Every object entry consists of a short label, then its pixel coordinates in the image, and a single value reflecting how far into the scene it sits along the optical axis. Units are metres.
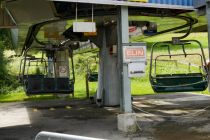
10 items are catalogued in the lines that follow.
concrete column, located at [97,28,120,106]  17.45
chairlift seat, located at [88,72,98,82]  23.50
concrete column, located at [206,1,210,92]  11.61
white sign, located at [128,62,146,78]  11.42
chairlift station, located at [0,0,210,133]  11.48
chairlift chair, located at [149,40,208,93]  12.38
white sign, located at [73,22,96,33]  10.92
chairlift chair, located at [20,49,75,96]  14.85
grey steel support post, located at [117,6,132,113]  11.46
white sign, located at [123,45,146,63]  11.41
